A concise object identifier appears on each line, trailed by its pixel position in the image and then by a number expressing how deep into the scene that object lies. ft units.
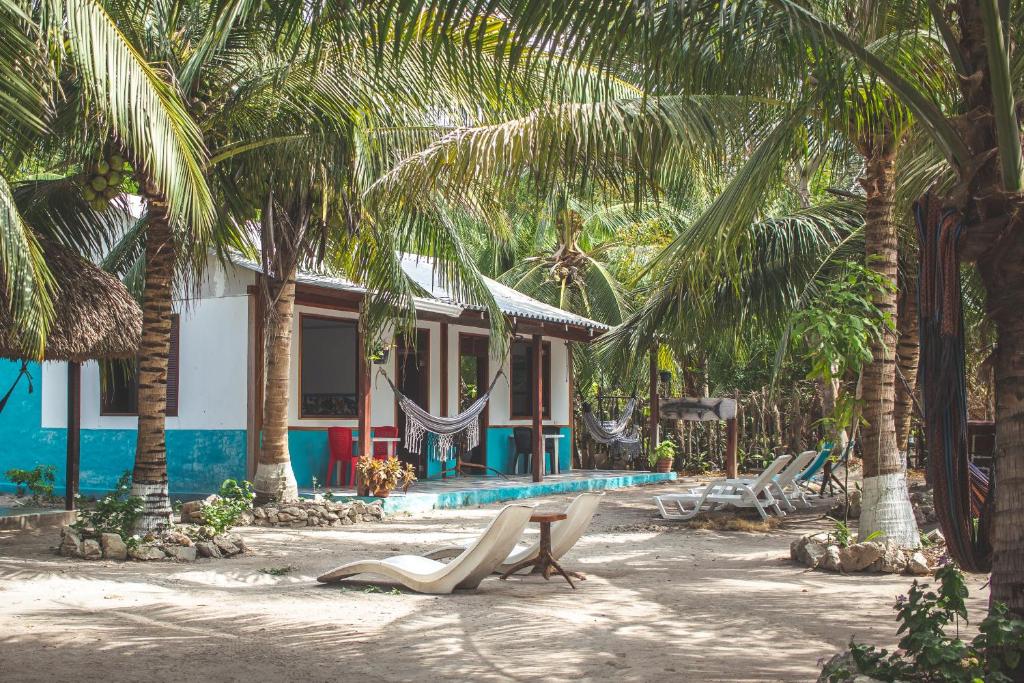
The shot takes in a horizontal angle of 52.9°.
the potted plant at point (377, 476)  40.42
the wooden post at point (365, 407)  41.24
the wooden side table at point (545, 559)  25.03
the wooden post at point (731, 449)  55.83
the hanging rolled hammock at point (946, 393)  14.32
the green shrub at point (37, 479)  41.24
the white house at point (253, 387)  43.65
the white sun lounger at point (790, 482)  40.45
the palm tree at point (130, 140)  19.65
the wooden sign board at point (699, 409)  54.75
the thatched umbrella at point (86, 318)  30.42
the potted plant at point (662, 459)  63.98
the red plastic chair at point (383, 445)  47.39
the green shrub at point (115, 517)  28.50
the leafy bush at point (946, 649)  12.64
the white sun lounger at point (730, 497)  38.01
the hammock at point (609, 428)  61.16
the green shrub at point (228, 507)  29.99
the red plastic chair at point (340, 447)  45.68
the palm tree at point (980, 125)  13.35
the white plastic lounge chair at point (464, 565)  22.68
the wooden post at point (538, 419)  51.08
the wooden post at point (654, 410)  60.24
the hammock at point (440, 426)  43.60
